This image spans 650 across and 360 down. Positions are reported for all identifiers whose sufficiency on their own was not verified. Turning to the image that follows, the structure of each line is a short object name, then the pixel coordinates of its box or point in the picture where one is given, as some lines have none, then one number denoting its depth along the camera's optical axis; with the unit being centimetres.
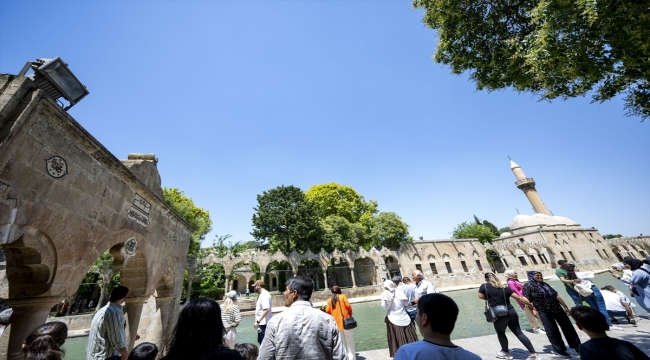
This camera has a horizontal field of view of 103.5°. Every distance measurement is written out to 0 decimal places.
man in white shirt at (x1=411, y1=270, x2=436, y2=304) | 557
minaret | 4538
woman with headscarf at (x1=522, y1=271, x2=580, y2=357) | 459
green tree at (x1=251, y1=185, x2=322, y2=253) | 2692
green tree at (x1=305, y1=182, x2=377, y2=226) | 3409
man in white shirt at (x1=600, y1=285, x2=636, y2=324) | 612
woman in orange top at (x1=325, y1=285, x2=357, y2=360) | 505
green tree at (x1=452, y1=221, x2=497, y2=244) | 4922
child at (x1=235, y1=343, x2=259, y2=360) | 323
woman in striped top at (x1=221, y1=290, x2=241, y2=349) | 524
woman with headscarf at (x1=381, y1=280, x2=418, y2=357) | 496
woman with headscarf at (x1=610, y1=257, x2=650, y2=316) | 512
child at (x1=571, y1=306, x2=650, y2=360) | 225
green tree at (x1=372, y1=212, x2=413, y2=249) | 3281
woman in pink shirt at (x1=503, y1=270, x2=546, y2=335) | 573
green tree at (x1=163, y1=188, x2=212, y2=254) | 2011
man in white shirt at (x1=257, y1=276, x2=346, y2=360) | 243
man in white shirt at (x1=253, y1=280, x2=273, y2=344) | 512
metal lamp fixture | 453
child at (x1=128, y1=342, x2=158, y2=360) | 238
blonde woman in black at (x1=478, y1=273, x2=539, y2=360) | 458
